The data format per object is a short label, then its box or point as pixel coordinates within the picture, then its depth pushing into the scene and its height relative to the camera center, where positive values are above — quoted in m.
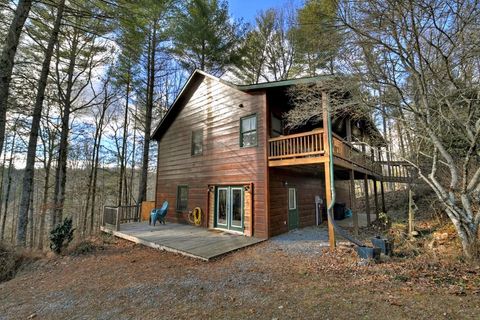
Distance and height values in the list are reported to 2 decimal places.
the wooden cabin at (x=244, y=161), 8.18 +1.06
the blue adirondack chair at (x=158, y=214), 10.74 -1.09
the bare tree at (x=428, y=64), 4.91 +2.99
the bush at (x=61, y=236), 7.19 -1.38
